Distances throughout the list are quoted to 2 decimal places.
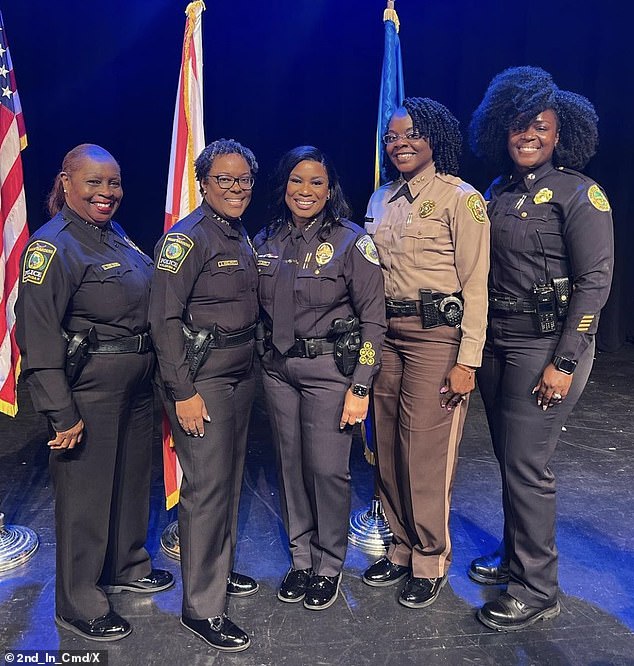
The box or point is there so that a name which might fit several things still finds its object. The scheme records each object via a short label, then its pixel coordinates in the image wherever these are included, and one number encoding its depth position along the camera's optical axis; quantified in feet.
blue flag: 9.69
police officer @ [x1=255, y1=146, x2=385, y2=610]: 7.04
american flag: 8.73
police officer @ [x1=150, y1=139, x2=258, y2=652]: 6.41
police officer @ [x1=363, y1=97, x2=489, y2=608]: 7.16
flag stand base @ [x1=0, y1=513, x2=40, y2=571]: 8.37
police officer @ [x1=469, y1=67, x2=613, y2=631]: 6.79
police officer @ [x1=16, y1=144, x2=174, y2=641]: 6.25
